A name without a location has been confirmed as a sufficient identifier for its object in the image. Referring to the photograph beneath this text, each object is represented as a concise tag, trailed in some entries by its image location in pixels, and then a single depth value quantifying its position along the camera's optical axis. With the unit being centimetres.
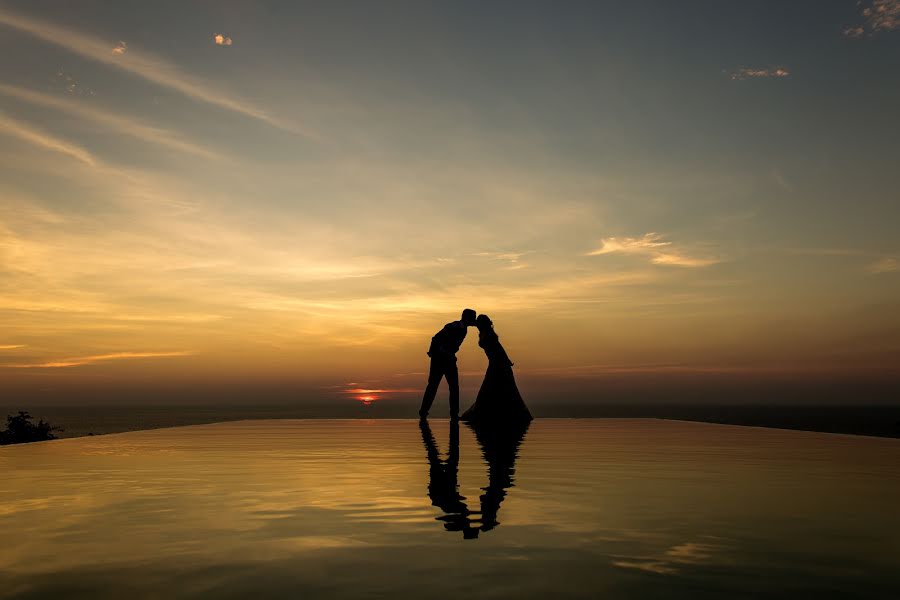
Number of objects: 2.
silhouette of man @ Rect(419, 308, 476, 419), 2208
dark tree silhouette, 2678
